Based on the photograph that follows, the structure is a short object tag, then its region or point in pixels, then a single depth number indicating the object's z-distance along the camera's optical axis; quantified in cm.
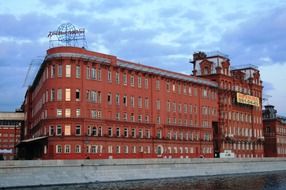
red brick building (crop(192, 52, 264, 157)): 11769
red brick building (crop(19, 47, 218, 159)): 8019
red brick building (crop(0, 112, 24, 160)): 19118
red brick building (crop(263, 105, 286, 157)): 15262
